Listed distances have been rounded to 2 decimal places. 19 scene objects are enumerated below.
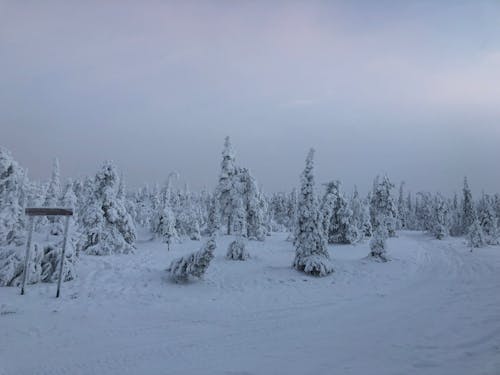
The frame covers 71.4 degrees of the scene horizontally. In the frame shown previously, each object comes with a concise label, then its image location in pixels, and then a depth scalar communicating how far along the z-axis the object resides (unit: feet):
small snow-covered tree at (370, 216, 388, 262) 87.97
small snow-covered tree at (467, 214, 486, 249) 148.97
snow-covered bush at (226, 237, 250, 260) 82.99
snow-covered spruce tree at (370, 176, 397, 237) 173.31
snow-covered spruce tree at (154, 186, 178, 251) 129.73
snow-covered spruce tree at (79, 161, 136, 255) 95.35
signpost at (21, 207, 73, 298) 45.83
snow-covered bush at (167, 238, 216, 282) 57.36
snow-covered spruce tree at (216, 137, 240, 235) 149.48
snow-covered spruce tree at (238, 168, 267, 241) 150.41
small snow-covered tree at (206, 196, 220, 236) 133.85
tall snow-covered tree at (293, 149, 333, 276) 70.08
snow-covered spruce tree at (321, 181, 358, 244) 135.03
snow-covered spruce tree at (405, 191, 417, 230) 393.29
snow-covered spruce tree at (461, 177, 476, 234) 238.46
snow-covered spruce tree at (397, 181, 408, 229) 351.58
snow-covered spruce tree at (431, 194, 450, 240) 217.58
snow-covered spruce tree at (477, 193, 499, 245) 199.52
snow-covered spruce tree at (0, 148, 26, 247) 70.33
